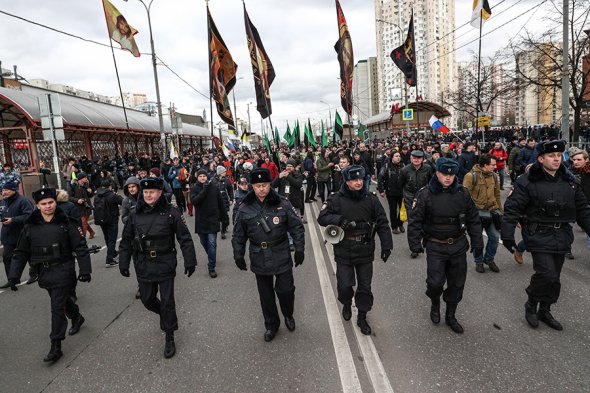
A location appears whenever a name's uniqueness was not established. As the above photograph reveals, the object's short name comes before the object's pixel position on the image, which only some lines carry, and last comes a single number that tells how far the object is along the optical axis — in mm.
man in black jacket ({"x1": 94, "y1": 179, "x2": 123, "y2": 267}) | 6828
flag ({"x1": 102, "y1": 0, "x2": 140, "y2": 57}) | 14641
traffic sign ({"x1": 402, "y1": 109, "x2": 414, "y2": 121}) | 24891
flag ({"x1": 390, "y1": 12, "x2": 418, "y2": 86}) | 18828
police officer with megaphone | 3910
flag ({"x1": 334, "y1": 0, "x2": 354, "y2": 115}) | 15891
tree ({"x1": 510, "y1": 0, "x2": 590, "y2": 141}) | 16609
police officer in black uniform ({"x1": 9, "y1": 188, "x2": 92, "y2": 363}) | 3836
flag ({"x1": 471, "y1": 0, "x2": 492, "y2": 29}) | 14750
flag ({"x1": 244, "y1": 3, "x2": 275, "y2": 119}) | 13219
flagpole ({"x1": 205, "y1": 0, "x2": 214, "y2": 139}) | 14164
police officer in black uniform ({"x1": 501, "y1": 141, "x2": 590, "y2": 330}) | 3697
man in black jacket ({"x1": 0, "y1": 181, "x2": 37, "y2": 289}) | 5840
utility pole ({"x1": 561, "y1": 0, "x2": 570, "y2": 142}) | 12398
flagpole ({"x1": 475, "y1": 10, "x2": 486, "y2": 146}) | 14879
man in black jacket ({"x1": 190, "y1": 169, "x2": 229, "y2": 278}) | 6402
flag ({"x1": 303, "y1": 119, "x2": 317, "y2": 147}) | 26750
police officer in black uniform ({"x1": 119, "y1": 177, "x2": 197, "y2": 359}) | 3818
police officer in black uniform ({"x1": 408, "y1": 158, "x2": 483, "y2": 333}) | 3867
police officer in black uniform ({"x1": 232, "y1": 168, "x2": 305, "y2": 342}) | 3877
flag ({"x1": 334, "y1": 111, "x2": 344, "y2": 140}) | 22703
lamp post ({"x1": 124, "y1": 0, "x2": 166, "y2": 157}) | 20147
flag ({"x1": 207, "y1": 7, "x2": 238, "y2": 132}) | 14586
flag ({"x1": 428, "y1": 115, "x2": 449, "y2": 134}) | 16969
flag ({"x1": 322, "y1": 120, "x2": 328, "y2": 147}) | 24648
